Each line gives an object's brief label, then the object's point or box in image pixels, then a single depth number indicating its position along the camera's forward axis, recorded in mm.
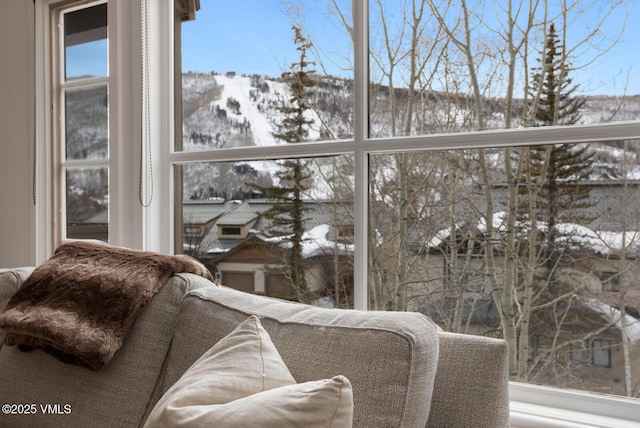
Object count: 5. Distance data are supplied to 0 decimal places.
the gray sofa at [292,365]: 1019
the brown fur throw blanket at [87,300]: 1409
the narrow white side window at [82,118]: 2395
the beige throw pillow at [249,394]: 844
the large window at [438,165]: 1366
